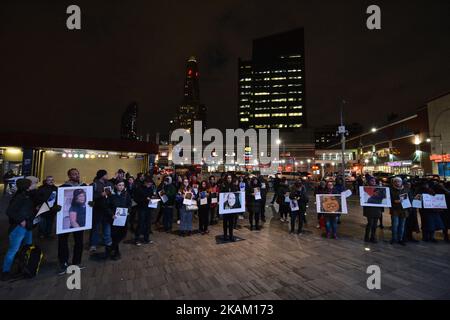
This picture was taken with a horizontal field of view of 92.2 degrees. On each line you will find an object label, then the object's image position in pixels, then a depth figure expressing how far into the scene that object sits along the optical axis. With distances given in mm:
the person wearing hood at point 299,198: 7496
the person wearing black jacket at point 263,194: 9281
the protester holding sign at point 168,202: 7586
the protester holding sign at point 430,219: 6684
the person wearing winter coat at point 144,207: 6484
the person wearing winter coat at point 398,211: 6359
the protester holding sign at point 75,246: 4652
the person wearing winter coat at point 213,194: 7628
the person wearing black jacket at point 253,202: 8069
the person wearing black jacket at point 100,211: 5363
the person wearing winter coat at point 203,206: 7355
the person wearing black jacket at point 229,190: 6946
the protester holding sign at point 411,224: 6746
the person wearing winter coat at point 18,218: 4234
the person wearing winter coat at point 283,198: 8877
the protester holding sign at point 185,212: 7329
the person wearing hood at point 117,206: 5203
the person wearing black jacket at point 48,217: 6472
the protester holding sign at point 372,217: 6531
